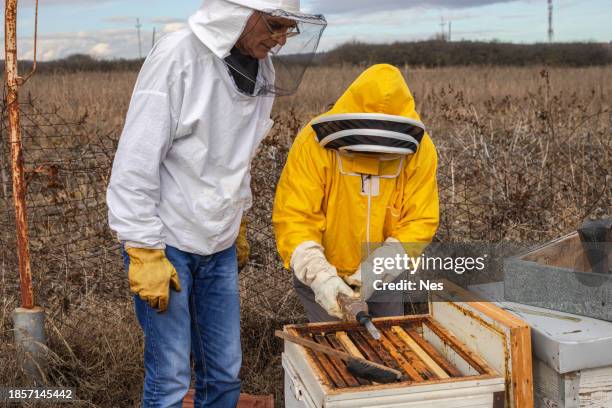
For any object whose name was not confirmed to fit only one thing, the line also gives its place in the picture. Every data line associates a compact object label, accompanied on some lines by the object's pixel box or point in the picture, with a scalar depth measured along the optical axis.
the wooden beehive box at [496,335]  1.59
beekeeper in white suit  2.06
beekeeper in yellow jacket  2.29
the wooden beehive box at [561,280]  1.69
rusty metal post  2.76
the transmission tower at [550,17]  35.73
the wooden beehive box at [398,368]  1.58
